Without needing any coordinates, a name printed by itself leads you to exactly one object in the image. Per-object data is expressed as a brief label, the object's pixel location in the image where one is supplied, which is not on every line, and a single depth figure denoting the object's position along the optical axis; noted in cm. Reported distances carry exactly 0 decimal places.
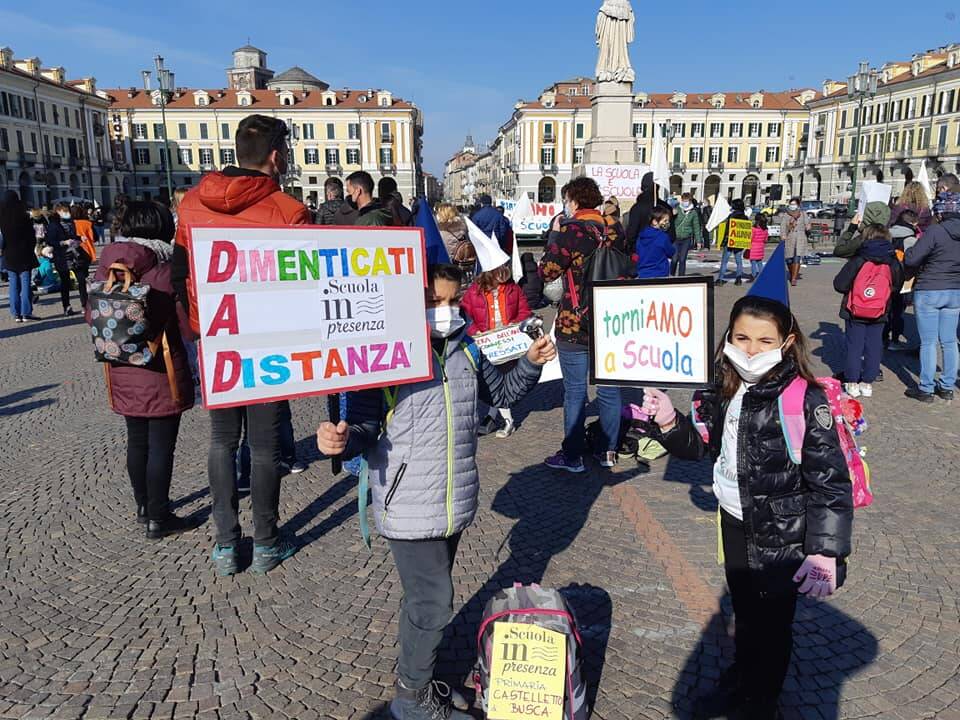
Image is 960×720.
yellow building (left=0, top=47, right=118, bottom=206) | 6500
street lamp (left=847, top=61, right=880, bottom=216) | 2344
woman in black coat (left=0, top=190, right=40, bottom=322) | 1055
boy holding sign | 245
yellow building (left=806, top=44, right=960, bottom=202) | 6638
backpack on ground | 252
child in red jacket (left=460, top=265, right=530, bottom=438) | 564
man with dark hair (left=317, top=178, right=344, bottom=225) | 755
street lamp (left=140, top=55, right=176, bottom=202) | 2366
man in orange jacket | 308
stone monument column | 1814
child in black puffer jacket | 229
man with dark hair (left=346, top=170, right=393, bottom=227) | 582
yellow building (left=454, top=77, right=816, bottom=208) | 8631
